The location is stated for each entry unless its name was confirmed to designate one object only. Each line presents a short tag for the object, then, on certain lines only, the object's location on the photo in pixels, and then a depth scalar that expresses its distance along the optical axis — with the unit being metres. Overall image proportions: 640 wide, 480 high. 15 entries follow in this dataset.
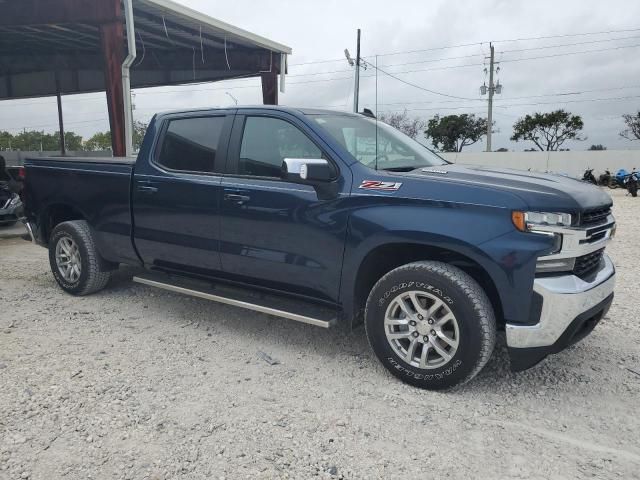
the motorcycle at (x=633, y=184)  18.98
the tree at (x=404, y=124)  41.38
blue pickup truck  2.94
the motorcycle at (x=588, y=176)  23.97
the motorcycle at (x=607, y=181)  24.00
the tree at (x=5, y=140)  88.62
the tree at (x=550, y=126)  44.78
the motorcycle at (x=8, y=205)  8.96
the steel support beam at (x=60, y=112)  22.28
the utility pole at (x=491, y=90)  37.06
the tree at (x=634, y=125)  44.25
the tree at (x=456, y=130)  47.66
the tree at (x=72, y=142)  83.99
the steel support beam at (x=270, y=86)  17.48
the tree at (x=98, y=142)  85.91
